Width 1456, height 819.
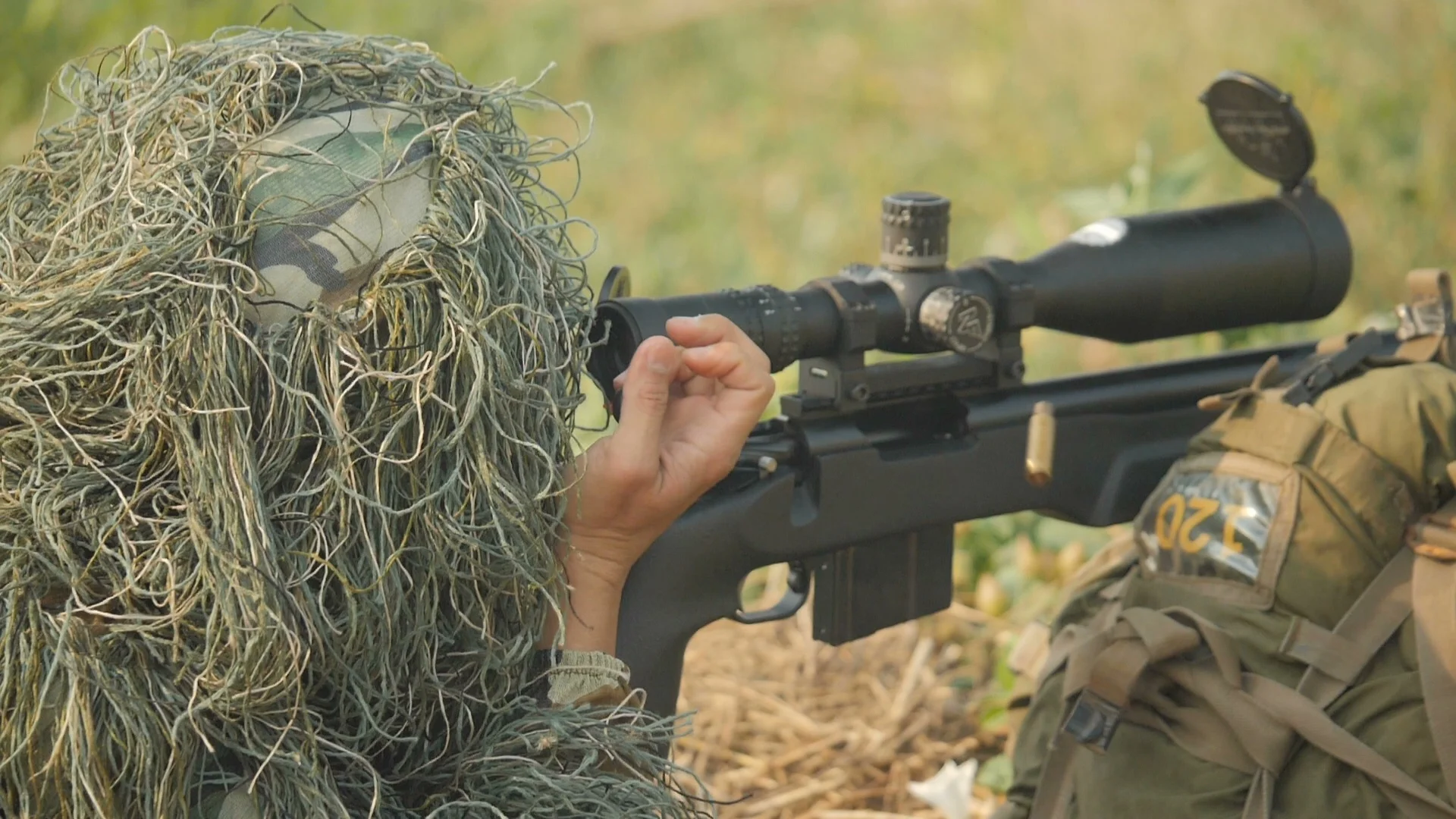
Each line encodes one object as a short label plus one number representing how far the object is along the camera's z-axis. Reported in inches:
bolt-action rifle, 79.4
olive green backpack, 79.6
